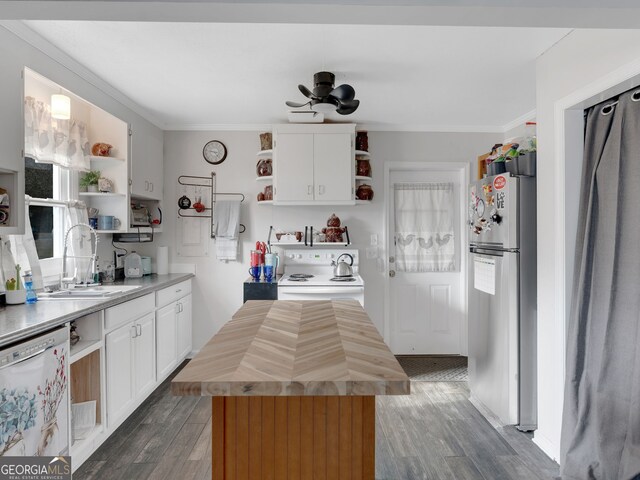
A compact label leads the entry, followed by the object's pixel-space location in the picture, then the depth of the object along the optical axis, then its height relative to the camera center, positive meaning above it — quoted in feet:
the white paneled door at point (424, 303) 14.30 -2.20
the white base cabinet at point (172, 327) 11.12 -2.57
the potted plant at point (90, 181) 10.59 +1.51
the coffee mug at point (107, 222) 10.85 +0.47
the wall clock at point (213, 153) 13.94 +2.92
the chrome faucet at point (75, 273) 9.33 -0.80
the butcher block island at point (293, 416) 4.14 -1.95
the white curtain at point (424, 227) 14.28 +0.43
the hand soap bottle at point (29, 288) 7.82 -0.94
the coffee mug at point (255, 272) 12.82 -1.01
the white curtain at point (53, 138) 8.55 +2.29
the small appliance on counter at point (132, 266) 12.19 -0.78
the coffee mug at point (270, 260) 13.17 -0.65
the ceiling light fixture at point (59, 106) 8.92 +2.89
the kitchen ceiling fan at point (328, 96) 8.50 +3.00
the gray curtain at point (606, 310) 6.15 -1.12
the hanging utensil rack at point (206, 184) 13.97 +1.88
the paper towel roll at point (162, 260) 13.35 -0.66
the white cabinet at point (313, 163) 12.82 +2.39
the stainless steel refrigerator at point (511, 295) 8.81 -1.22
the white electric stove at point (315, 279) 11.98 -1.22
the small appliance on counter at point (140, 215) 12.55 +0.77
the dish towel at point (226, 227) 13.55 +0.41
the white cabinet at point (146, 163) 11.59 +2.32
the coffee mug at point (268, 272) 12.79 -1.01
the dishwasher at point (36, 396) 5.55 -2.30
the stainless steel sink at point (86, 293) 8.46 -1.17
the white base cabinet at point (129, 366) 8.49 -2.86
